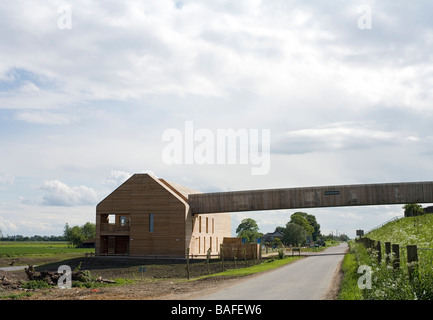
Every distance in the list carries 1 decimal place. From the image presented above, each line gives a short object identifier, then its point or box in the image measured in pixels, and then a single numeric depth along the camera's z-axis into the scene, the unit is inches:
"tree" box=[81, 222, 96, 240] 5531.5
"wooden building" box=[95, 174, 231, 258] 1969.7
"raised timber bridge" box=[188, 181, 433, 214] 2003.0
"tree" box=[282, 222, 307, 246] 4136.3
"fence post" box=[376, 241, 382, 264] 633.0
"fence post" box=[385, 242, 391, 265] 509.0
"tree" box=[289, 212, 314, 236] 4950.8
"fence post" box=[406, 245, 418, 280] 440.1
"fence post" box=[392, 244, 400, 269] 483.1
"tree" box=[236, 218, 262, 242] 5881.4
